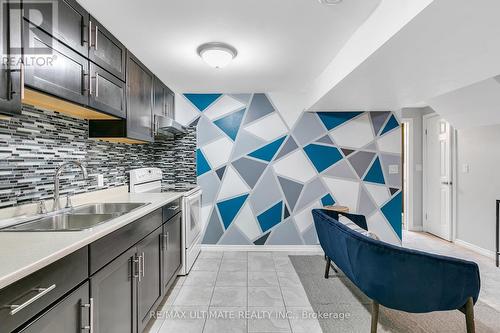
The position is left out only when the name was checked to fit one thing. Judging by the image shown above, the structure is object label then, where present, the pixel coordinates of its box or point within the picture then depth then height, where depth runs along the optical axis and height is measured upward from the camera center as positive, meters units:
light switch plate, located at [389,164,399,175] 3.90 -0.04
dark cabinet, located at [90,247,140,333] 1.34 -0.72
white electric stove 2.97 -0.50
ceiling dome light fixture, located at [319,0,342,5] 1.68 +1.05
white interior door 4.25 -0.19
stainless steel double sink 1.55 -0.35
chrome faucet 1.78 -0.14
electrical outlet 2.50 -0.13
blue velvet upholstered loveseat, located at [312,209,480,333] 1.62 -0.71
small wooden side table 3.58 -0.57
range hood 2.95 +0.47
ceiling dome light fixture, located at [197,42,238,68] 2.29 +0.99
